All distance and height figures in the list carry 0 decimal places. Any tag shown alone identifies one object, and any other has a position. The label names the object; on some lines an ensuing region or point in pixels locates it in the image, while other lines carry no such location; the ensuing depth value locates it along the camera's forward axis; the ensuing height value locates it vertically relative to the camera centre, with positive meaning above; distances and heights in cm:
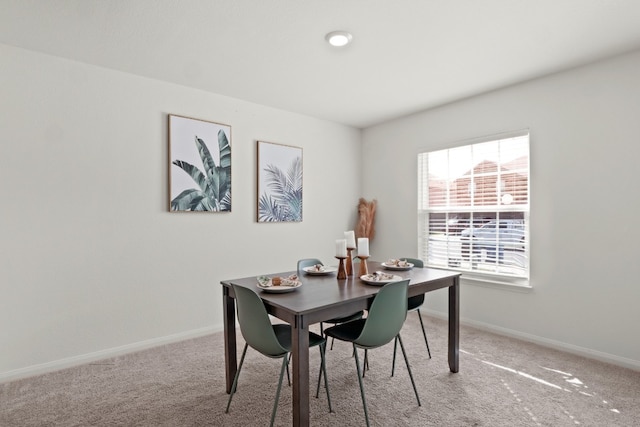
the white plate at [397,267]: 284 -44
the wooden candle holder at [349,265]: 262 -40
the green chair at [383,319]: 196 -62
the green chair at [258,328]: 186 -64
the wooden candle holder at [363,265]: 257 -39
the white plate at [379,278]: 227 -45
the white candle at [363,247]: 255 -25
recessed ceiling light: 247 +129
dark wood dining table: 173 -52
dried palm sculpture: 484 -9
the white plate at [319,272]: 263 -44
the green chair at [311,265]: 268 -47
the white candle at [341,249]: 243 -25
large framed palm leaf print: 338 +50
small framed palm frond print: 404 +38
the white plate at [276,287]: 208 -45
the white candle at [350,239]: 261 -20
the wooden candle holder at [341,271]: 246 -42
